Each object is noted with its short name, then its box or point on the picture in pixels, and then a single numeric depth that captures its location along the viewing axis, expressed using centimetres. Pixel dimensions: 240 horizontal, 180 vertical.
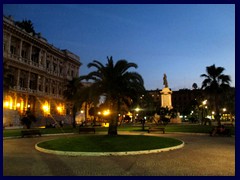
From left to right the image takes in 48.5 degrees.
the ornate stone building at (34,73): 5312
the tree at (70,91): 5468
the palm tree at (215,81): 4216
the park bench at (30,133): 2533
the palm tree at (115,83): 2309
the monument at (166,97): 5781
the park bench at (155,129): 2845
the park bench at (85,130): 2931
